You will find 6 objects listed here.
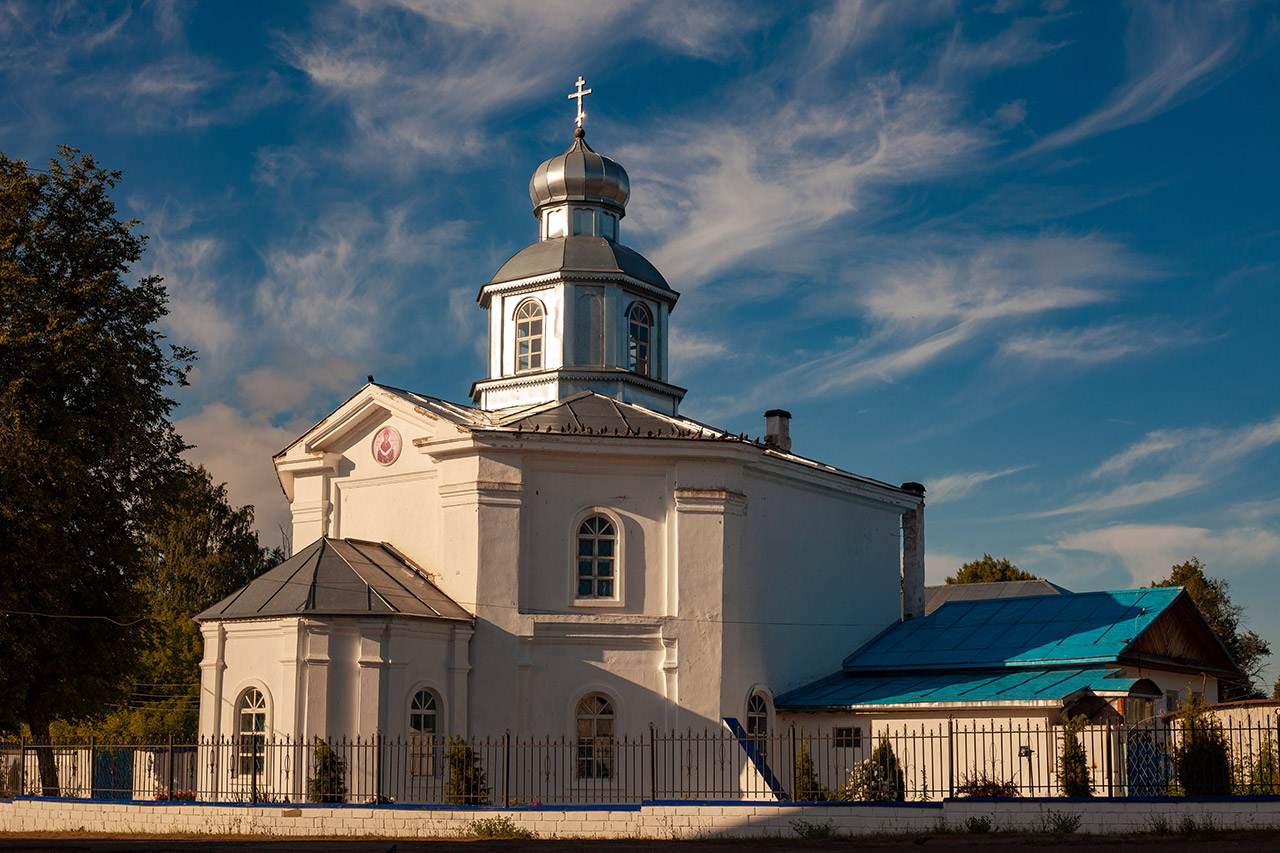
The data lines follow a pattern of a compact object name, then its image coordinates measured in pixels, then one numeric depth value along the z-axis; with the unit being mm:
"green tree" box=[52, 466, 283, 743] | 47312
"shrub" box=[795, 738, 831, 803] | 21522
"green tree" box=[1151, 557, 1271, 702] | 46594
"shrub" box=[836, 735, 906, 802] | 20531
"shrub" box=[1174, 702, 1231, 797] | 19562
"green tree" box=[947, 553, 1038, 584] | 56750
